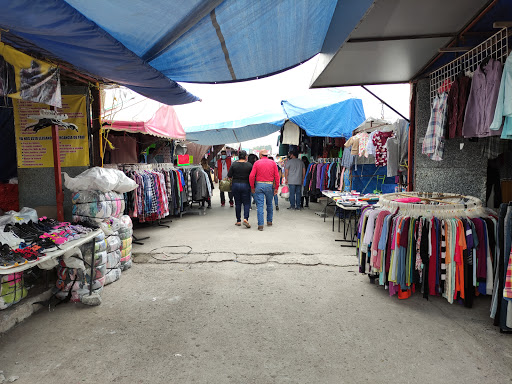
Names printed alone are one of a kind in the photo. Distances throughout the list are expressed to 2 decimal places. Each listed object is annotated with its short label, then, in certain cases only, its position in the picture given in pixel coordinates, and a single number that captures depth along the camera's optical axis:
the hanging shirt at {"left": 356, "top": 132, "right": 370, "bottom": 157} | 7.72
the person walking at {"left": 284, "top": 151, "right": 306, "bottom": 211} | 11.31
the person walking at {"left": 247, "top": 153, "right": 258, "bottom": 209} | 11.24
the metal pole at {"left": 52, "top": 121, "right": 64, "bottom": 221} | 4.37
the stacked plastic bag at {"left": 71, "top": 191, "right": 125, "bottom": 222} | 4.51
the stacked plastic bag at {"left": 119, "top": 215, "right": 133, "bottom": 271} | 5.03
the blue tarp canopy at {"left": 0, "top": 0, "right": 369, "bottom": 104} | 2.62
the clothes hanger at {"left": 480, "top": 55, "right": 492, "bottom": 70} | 3.44
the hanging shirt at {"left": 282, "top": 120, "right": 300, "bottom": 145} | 11.76
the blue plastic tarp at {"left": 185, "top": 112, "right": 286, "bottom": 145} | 12.11
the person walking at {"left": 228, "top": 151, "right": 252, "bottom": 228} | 8.20
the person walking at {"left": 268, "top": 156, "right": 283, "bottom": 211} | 11.01
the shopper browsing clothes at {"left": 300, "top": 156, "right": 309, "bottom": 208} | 11.79
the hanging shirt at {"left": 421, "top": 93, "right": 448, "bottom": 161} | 4.30
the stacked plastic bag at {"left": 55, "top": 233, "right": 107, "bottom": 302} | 3.83
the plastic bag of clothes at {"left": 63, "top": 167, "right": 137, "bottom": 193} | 4.54
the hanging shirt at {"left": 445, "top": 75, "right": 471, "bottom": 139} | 3.81
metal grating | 3.49
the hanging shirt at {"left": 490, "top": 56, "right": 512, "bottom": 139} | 2.97
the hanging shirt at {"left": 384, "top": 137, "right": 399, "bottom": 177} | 6.63
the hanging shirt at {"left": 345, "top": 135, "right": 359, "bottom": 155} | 8.19
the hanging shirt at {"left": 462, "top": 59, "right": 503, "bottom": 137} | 3.28
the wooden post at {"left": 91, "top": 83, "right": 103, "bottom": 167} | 5.41
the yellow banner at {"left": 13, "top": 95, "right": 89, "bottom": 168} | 4.71
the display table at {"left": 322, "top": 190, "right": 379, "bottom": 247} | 6.32
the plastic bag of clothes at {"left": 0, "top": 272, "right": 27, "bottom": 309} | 3.30
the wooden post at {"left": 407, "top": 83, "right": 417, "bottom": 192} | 5.67
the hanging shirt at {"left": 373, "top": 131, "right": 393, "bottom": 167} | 7.06
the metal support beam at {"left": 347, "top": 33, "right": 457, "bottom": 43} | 3.79
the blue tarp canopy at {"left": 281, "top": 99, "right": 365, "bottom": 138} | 9.32
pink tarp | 7.95
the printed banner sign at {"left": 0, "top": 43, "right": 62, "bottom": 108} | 3.47
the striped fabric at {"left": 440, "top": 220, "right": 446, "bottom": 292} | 3.63
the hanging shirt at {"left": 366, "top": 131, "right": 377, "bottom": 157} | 7.21
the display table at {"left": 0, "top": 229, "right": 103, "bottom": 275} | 2.70
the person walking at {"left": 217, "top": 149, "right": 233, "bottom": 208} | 15.20
